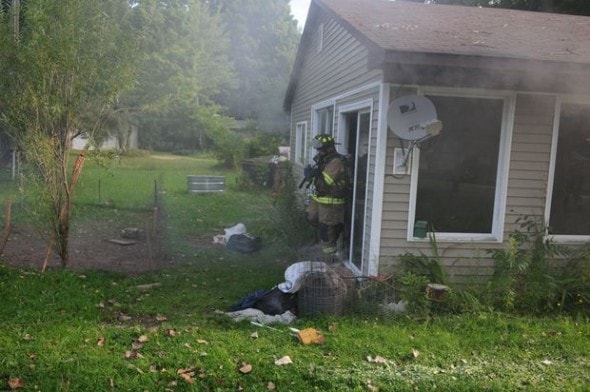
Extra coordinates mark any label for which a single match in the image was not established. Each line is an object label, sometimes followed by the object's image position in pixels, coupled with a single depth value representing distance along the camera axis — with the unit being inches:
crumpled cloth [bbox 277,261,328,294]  204.1
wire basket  196.9
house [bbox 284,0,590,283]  211.8
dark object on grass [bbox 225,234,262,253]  311.0
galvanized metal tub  557.6
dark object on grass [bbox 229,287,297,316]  201.0
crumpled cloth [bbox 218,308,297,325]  192.9
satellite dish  209.9
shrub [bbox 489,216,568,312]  211.6
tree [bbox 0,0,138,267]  225.5
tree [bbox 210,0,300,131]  1176.2
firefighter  268.2
